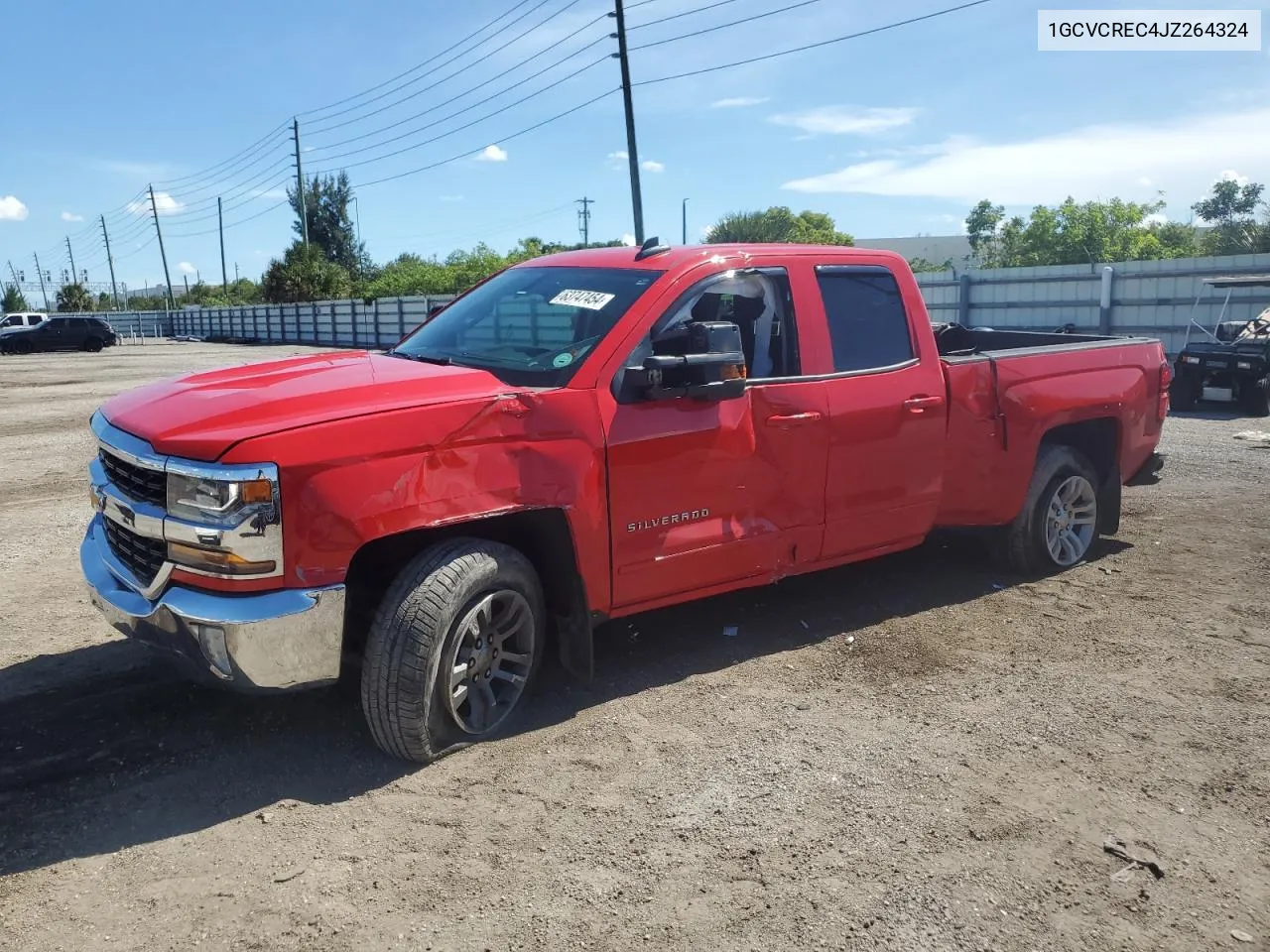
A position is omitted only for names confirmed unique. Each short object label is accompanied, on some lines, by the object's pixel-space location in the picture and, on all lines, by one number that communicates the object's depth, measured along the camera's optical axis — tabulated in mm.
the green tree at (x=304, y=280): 59312
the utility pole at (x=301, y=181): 57906
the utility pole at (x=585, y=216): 86250
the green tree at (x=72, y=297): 87375
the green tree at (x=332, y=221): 87750
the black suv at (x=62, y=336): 41500
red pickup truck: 3426
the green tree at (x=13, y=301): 101375
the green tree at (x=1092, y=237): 67938
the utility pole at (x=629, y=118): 28531
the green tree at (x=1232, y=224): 40219
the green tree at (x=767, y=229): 48344
